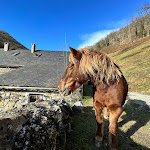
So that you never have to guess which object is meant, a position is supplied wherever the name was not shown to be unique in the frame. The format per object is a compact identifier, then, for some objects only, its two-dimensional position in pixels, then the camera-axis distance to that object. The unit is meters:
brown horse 2.48
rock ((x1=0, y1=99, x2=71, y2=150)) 1.24
